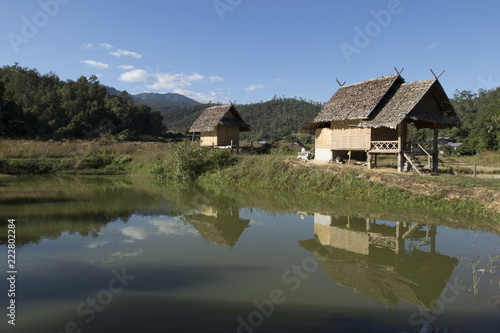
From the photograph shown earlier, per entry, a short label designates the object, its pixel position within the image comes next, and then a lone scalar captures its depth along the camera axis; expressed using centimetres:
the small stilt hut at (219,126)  2233
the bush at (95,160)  2255
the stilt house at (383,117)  1392
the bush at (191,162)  1928
